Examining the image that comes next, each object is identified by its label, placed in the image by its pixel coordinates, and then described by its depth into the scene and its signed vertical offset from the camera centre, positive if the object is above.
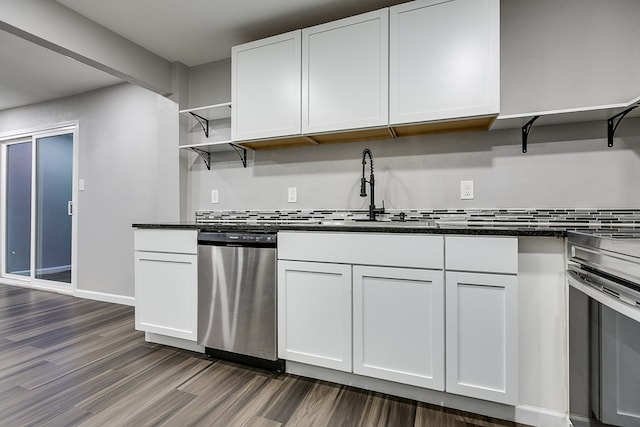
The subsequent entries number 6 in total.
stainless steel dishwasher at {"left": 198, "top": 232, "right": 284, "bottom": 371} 1.80 -0.49
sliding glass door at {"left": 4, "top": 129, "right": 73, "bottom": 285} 3.86 +0.09
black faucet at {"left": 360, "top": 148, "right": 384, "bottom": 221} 2.05 +0.18
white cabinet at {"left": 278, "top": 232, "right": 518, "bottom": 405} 1.38 -0.46
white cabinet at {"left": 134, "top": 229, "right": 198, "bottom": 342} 2.04 -0.46
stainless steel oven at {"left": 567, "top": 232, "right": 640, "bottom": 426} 0.91 -0.38
